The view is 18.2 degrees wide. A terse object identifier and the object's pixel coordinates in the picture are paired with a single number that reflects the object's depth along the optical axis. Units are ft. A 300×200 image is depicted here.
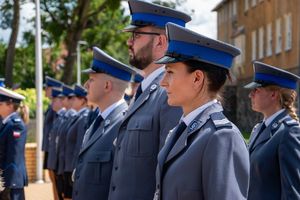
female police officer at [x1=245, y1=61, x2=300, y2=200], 20.49
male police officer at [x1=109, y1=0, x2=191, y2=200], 19.25
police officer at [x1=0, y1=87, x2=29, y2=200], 33.00
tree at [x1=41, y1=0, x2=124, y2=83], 100.11
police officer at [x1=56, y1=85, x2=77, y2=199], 46.54
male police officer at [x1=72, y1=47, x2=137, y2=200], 23.04
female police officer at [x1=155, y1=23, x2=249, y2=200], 14.53
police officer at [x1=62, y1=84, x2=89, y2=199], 42.85
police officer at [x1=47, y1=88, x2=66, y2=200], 50.49
